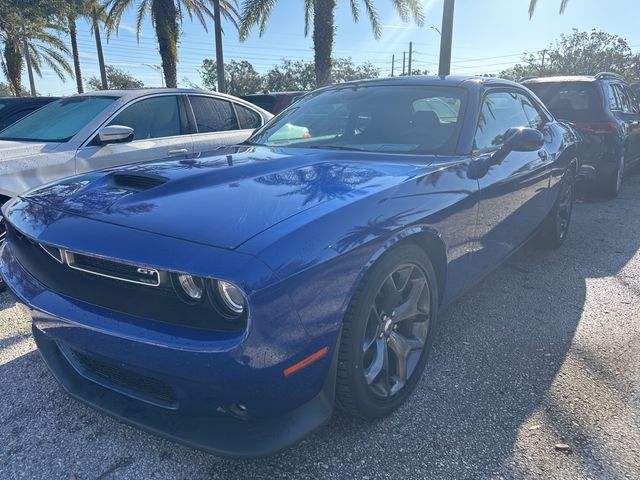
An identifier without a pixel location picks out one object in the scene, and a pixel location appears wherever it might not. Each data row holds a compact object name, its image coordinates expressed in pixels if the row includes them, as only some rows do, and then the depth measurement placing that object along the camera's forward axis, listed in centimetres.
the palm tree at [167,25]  1372
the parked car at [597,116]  607
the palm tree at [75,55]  2072
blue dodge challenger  156
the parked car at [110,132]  388
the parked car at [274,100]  796
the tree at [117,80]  4372
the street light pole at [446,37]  960
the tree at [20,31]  1606
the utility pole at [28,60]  1842
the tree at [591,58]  2653
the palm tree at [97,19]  1778
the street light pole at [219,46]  1449
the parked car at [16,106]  699
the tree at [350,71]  4852
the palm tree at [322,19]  1367
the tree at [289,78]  4797
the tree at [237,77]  4859
